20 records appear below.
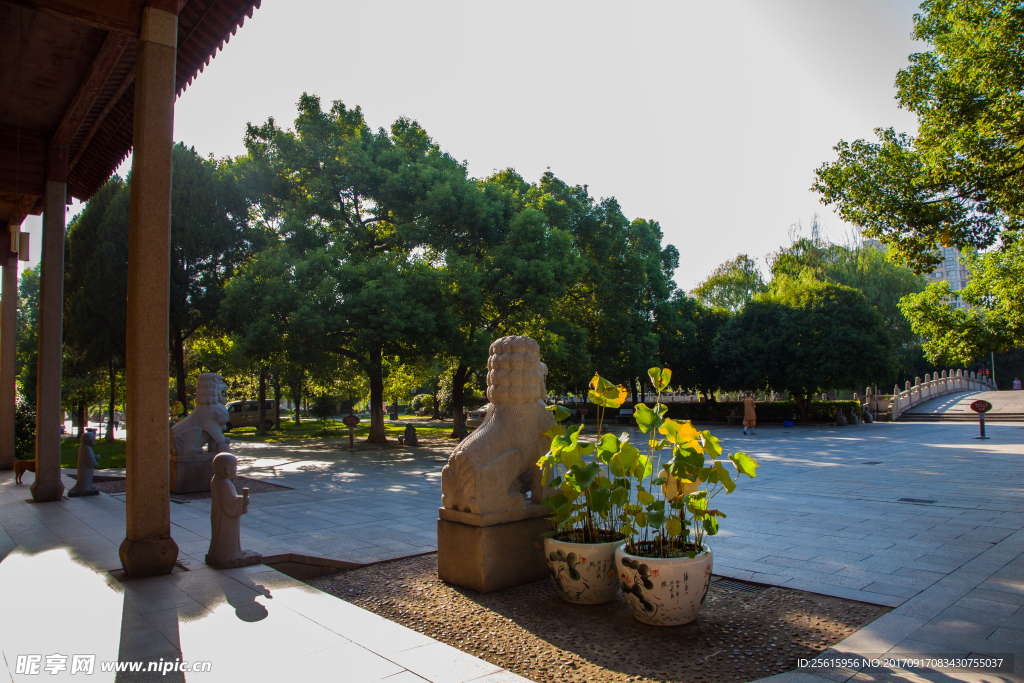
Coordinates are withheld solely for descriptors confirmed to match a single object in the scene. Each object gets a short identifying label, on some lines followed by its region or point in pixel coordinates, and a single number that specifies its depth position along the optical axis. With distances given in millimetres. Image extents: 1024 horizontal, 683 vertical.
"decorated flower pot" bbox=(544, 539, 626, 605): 4230
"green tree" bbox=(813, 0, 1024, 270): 9766
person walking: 22672
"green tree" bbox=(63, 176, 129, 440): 21312
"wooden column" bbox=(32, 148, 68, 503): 8141
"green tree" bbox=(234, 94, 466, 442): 16094
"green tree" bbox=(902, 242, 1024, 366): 10469
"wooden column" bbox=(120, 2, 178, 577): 4781
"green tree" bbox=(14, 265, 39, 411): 27938
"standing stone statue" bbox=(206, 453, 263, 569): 5164
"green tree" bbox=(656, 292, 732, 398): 30016
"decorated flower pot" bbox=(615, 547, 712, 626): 3732
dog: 10109
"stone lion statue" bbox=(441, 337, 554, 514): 4754
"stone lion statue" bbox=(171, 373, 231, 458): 10375
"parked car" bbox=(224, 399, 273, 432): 31156
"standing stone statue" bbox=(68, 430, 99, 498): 9117
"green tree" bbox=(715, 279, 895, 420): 25897
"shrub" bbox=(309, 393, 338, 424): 33625
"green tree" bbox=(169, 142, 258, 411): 20969
